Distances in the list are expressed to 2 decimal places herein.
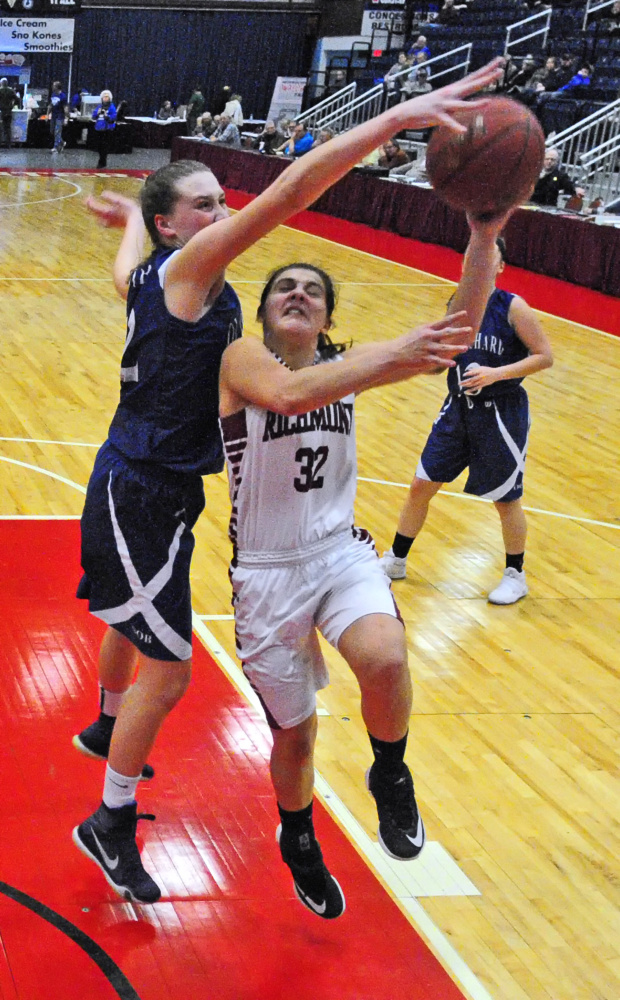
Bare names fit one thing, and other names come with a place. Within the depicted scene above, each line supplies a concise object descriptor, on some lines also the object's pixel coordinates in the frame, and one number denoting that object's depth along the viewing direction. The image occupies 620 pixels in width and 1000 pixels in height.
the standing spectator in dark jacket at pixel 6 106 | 26.52
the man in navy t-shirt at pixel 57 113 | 26.38
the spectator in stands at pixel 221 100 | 29.34
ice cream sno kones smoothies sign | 25.92
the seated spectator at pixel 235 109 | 26.23
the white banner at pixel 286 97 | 28.70
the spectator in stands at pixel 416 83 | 21.66
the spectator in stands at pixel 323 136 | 18.83
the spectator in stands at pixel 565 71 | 19.59
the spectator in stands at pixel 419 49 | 23.11
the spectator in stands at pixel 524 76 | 19.78
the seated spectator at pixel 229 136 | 23.05
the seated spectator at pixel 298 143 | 20.89
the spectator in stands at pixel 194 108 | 29.30
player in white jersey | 2.91
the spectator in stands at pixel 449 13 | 24.61
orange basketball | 2.83
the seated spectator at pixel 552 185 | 15.34
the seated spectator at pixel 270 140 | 21.31
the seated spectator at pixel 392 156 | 18.28
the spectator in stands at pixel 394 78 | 22.95
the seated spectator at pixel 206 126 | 24.39
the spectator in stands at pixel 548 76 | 19.62
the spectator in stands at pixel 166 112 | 30.64
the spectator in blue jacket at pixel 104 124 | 24.52
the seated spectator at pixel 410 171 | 17.72
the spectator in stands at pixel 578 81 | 19.00
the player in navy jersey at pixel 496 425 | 5.33
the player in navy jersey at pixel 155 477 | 3.05
